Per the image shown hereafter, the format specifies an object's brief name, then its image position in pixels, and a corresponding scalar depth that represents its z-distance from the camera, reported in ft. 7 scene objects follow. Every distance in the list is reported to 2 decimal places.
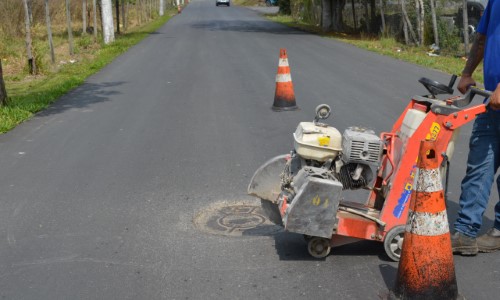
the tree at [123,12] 103.94
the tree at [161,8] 188.96
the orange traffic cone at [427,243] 12.93
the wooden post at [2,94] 38.87
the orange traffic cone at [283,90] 35.94
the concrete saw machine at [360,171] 14.93
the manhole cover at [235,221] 18.13
